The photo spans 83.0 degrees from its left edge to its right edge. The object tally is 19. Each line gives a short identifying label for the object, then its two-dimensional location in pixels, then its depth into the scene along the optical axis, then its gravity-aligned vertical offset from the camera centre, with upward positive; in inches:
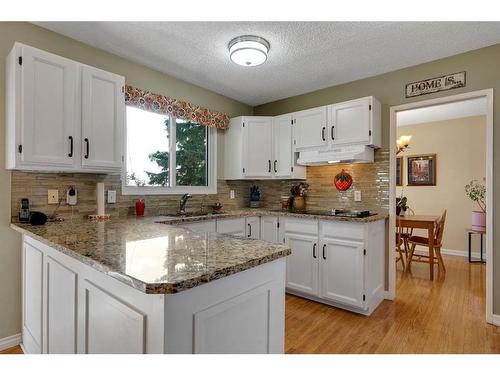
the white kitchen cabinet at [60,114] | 75.4 +21.1
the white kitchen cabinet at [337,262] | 105.4 -29.7
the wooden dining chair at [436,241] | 156.5 -29.4
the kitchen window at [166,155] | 116.1 +14.6
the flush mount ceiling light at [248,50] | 91.0 +45.1
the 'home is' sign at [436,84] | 105.0 +40.4
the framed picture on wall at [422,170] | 208.5 +13.9
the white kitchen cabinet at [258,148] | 145.4 +20.3
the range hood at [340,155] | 117.1 +14.1
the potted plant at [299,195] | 144.5 -3.8
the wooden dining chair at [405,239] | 164.9 -29.8
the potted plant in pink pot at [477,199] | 172.1 -6.6
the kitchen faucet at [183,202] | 126.0 -7.0
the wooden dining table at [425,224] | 148.1 -19.2
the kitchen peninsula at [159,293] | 34.7 -15.8
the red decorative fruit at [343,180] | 132.2 +3.5
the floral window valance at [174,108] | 108.7 +34.5
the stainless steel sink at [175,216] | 101.5 -11.6
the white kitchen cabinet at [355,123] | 115.3 +27.5
